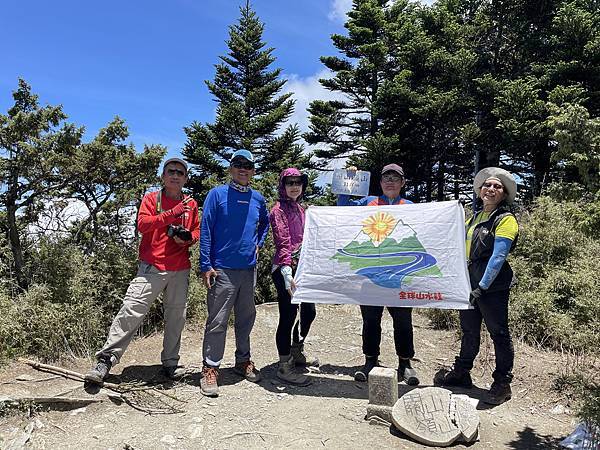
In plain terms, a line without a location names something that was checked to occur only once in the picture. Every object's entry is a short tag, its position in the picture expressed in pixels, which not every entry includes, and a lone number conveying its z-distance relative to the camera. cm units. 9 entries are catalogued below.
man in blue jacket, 418
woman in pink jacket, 440
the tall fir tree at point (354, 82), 2508
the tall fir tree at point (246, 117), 2628
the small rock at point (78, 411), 362
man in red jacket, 407
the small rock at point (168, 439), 330
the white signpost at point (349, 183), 482
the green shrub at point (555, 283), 570
